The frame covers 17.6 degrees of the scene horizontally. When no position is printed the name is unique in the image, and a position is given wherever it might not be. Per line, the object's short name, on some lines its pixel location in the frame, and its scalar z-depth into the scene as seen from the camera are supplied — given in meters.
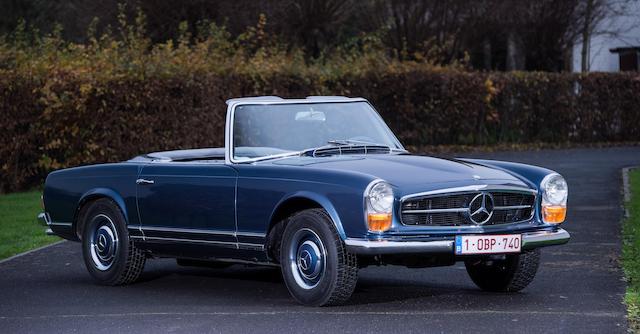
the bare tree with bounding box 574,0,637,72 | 68.46
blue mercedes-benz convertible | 14.05
